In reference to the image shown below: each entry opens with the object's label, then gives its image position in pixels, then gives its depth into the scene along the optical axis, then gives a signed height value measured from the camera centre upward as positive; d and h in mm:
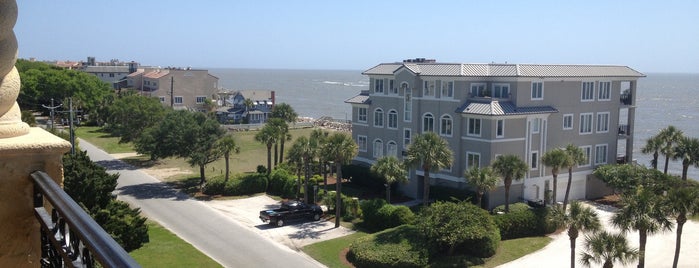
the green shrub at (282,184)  39344 -7377
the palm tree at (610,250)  20250 -5803
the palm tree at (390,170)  32750 -5252
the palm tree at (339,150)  33188 -4304
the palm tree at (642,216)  21828 -5054
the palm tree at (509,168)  31703 -4961
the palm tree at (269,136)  42438 -4642
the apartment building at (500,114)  36344 -2750
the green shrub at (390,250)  25500 -7588
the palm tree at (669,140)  39750 -4304
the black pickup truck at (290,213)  32344 -7610
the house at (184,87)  87000 -2785
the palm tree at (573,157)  33906 -4704
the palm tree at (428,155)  31984 -4361
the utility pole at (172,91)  83812 -3182
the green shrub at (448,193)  35438 -7062
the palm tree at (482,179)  30609 -5340
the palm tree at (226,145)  41172 -5099
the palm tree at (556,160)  33219 -4714
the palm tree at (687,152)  38906 -4977
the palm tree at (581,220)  22719 -5398
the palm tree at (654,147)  40281 -4828
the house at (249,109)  81625 -5456
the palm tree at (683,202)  22891 -4728
